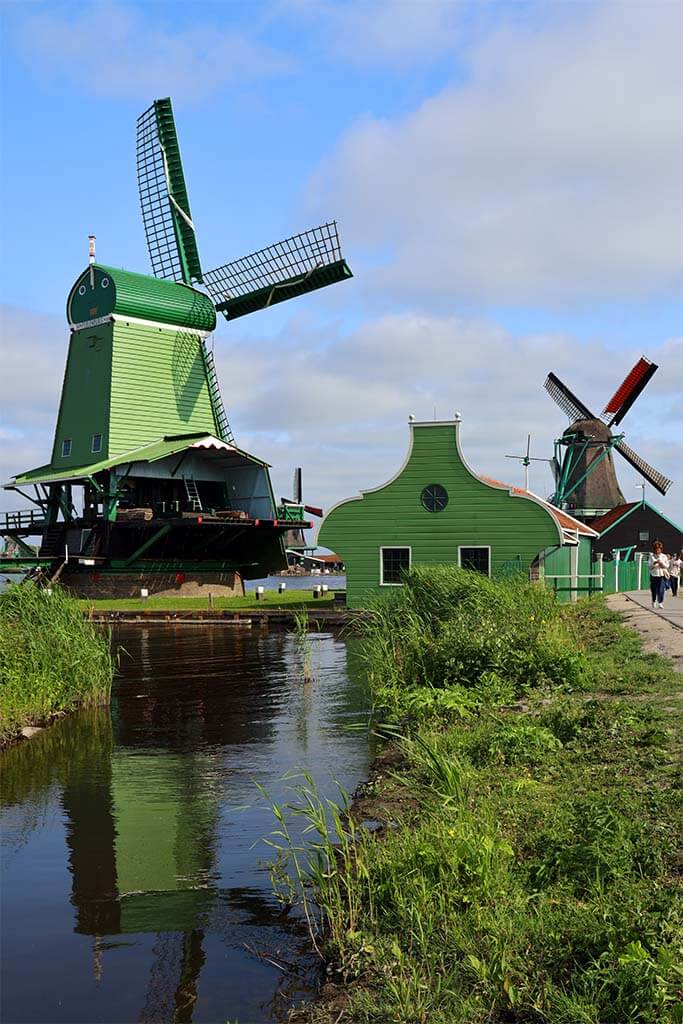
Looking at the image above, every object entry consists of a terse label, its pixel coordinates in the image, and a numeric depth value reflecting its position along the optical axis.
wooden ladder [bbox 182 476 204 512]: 41.56
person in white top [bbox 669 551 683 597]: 30.92
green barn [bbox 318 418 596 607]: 30.84
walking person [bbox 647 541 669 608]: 24.39
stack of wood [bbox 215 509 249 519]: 40.67
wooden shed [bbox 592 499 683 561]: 57.34
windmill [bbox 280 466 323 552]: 43.44
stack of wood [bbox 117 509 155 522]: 39.94
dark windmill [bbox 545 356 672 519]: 62.88
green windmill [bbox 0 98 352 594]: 40.69
